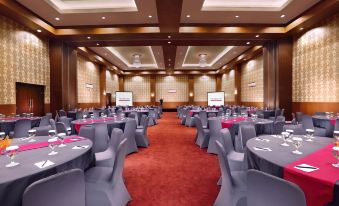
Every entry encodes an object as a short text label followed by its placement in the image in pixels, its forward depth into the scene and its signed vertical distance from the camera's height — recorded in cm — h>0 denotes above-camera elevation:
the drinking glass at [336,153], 178 -47
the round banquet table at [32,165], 150 -55
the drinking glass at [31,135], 279 -45
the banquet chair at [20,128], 475 -61
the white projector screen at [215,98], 1800 +8
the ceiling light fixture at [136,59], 1466 +280
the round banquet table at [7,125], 497 -57
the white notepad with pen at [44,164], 182 -55
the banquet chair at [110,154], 290 -79
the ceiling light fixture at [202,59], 1524 +291
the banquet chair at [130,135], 490 -81
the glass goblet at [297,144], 221 -47
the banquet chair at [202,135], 581 -99
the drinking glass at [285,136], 246 -43
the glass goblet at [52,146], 226 -49
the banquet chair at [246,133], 344 -55
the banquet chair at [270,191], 110 -51
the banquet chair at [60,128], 406 -51
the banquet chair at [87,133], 344 -52
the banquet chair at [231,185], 216 -90
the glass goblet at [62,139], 259 -47
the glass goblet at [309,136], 267 -52
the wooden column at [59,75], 952 +115
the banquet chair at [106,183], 223 -89
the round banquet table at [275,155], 184 -56
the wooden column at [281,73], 952 +112
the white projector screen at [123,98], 1878 +13
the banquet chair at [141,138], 602 -107
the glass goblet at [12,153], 185 -45
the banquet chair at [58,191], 119 -54
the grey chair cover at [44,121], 561 -54
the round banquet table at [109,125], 504 -58
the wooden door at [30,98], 796 +11
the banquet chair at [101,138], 387 -69
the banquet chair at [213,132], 521 -80
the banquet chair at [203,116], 773 -62
